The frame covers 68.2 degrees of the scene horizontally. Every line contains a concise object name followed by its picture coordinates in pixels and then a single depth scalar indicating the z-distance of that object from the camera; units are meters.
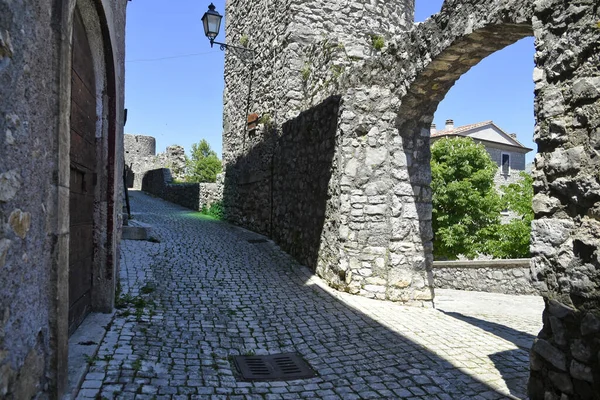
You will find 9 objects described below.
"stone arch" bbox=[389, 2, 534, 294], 3.98
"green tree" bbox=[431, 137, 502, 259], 19.16
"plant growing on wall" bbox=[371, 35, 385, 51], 7.55
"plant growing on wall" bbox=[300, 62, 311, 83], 8.09
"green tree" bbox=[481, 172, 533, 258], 17.59
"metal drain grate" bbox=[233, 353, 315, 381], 3.50
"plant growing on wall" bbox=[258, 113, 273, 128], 9.64
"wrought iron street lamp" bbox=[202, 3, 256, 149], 8.98
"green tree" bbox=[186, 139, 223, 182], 35.22
